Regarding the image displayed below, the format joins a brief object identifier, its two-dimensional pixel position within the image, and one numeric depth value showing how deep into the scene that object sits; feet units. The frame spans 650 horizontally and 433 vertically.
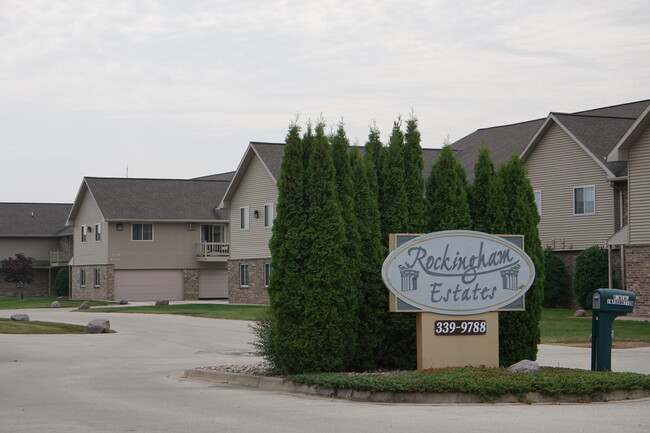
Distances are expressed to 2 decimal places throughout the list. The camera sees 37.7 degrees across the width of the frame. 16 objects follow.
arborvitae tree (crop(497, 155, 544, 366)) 54.08
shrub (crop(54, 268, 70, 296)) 229.86
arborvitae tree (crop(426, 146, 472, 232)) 54.54
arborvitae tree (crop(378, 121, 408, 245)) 53.93
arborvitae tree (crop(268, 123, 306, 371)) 49.52
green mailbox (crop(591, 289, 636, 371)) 48.85
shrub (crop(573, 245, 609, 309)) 119.85
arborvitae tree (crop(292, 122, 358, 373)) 49.21
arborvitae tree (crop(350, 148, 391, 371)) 52.19
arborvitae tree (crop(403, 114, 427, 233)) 54.34
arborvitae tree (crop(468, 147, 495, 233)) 55.62
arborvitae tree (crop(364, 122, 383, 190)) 55.77
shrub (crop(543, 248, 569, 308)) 129.59
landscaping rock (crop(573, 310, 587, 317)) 111.75
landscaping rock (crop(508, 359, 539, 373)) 48.01
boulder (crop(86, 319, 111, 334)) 98.07
